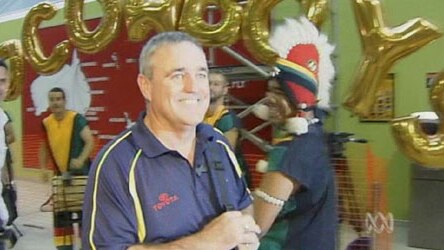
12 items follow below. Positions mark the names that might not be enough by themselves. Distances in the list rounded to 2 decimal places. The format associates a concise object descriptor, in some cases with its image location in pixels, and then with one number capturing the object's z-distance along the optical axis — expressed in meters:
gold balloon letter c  3.54
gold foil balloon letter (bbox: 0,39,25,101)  3.82
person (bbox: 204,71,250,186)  2.98
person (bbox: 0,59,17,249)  2.63
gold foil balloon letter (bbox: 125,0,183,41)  2.81
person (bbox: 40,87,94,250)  3.80
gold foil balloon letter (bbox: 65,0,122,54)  3.09
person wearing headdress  1.77
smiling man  1.21
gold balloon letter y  2.10
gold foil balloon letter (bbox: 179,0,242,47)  2.63
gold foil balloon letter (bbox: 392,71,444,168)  2.05
